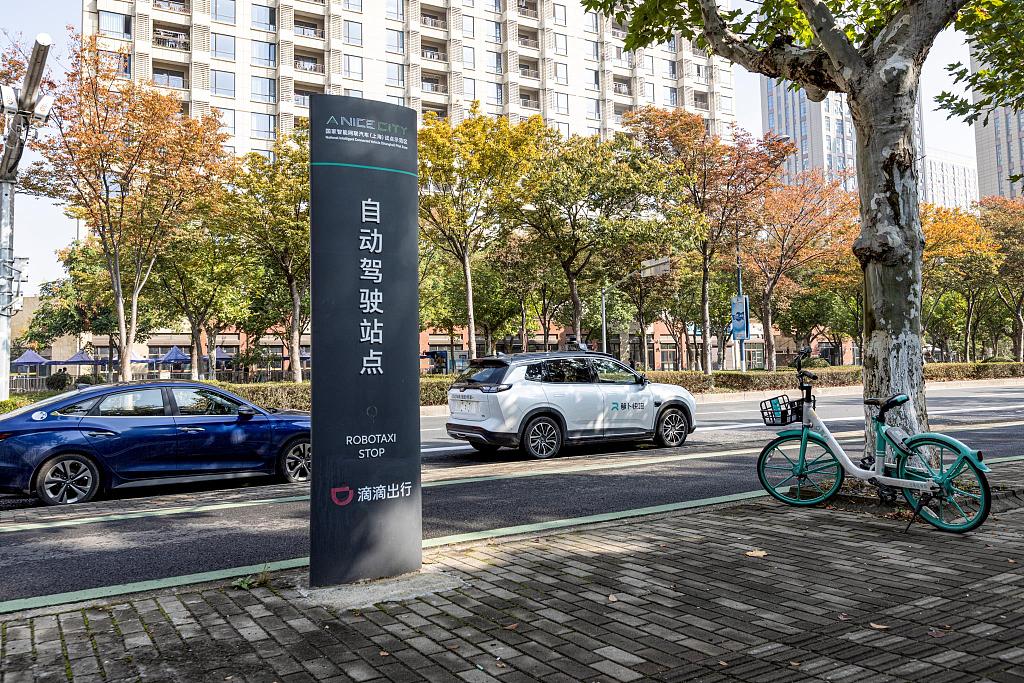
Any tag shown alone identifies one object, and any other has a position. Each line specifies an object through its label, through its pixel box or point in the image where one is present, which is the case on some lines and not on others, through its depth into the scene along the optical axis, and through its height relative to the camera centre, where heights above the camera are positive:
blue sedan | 8.20 -0.73
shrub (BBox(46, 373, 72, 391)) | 32.10 -0.05
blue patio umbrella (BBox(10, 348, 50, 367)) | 41.81 +1.25
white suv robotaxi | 11.09 -0.54
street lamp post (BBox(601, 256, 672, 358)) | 25.17 +3.47
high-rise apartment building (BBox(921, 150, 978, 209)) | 139.00 +35.35
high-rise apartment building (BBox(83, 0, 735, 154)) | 49.44 +23.77
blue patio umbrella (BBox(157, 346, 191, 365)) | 45.78 +1.32
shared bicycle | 5.58 -0.87
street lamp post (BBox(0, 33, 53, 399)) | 12.56 +4.35
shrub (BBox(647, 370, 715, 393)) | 29.91 -0.53
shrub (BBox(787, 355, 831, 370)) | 41.75 +0.03
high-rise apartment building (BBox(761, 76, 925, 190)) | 134.88 +44.09
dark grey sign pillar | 4.55 +0.18
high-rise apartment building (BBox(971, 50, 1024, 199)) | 74.19 +22.37
